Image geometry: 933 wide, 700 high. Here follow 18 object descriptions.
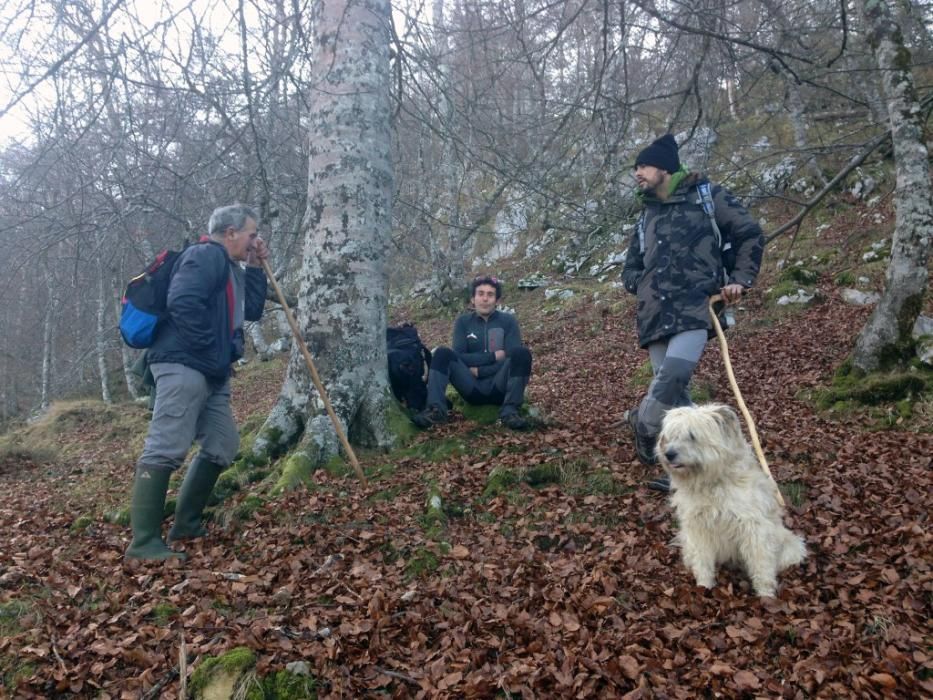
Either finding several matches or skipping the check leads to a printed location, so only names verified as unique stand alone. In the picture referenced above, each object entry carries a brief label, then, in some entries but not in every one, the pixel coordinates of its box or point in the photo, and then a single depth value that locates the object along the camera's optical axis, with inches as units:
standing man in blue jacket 171.6
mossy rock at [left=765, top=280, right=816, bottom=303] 474.6
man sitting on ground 265.3
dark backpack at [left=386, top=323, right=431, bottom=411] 269.4
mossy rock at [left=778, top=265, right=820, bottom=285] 490.6
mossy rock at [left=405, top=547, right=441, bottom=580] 158.2
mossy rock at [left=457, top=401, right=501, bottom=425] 274.2
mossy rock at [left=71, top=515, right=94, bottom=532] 209.8
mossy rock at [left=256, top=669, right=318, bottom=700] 111.4
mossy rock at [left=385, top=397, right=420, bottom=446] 246.8
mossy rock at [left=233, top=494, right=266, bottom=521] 193.8
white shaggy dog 145.8
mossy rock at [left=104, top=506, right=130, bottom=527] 212.9
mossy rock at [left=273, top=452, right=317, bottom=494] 206.1
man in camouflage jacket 193.9
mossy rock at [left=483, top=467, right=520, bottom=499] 208.1
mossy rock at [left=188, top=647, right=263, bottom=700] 110.2
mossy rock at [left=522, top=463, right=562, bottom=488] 217.6
